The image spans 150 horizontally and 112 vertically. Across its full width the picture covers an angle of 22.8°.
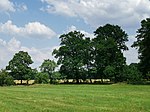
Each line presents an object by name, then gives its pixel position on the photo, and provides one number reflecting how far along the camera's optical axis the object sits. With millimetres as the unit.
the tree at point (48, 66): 114219
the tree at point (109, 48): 108375
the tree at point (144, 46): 82688
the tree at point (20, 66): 120625
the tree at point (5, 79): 103262
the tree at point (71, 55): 112062
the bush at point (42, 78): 108000
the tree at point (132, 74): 96875
